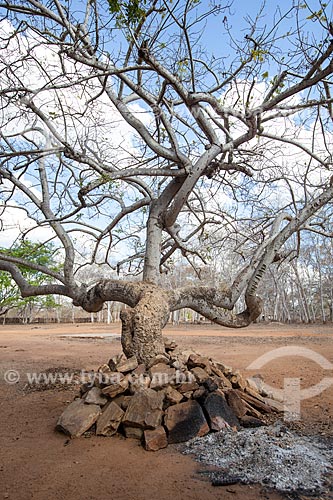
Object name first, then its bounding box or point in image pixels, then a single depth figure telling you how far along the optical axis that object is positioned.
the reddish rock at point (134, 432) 3.57
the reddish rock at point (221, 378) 4.18
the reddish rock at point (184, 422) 3.54
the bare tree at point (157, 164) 4.30
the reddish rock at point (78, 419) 3.66
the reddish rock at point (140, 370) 4.19
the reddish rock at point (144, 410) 3.56
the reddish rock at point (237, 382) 4.42
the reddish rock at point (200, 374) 4.10
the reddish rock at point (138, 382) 3.94
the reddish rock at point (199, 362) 4.37
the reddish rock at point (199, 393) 3.89
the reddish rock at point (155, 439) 3.38
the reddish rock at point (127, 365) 4.15
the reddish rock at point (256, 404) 4.27
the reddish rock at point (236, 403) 3.95
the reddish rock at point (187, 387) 3.97
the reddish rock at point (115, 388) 3.88
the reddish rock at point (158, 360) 4.37
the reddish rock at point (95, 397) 3.87
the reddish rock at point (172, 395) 3.80
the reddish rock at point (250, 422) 3.83
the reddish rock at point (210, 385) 3.97
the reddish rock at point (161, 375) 4.02
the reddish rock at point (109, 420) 3.64
